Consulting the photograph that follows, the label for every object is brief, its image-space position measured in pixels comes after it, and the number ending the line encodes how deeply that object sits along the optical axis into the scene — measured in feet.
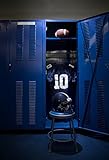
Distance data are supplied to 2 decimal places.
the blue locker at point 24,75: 11.79
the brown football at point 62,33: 12.12
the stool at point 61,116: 9.70
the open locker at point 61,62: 12.69
